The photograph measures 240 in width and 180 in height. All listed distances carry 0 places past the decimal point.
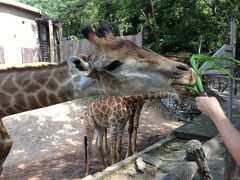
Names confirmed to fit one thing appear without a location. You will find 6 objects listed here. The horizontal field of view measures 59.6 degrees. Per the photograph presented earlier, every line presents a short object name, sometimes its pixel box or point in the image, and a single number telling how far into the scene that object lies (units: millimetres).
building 11996
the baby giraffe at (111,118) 3774
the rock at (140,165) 3440
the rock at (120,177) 3255
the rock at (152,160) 3554
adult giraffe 1714
